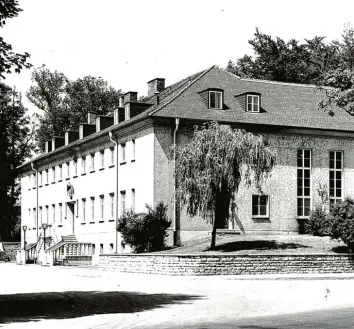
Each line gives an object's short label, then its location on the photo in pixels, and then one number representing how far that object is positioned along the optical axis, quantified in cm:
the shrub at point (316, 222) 3944
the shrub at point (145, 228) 3506
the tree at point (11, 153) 6812
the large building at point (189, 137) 3850
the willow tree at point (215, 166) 3117
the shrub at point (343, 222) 3041
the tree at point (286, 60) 6006
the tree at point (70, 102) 6912
